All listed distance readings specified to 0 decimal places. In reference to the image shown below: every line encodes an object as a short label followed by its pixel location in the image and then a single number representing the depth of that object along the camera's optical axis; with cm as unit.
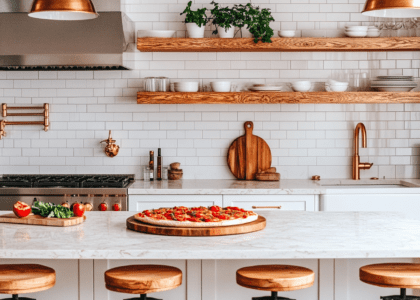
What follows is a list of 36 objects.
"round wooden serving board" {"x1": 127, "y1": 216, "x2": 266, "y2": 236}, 279
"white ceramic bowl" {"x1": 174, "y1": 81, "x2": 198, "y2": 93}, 514
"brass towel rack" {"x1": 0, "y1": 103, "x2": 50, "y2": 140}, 549
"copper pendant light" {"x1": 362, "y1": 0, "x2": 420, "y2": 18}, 292
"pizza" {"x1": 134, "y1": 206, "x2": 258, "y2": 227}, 286
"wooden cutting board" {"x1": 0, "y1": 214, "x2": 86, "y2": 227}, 309
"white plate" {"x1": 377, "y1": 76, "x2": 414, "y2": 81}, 518
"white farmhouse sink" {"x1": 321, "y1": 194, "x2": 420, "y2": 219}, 475
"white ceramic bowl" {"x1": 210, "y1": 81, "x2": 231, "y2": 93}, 514
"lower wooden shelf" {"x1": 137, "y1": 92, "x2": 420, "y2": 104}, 506
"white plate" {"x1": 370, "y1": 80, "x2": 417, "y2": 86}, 515
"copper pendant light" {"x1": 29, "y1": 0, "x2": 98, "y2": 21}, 305
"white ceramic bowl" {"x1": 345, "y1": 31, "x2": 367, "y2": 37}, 514
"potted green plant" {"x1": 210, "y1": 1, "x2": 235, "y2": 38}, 512
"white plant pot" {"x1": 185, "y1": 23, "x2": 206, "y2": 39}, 518
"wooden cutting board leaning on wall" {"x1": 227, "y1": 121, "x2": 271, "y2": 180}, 551
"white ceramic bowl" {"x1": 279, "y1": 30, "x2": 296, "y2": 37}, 516
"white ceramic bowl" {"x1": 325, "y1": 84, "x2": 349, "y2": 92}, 517
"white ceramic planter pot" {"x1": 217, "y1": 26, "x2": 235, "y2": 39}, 516
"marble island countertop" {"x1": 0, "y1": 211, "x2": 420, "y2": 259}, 246
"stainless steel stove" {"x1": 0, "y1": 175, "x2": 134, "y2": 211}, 476
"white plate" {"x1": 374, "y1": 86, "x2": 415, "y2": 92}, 516
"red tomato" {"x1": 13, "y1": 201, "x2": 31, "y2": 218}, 314
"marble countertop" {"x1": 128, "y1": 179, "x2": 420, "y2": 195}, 474
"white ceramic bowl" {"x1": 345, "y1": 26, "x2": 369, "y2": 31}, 512
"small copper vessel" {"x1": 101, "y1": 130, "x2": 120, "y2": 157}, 546
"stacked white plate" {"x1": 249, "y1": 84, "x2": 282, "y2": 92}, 514
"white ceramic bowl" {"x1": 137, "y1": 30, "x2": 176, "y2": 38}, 514
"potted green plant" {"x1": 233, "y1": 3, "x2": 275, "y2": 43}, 502
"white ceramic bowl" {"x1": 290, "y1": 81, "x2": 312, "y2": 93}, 516
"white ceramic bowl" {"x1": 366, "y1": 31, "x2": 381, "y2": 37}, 518
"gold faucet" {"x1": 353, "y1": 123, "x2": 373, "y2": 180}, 544
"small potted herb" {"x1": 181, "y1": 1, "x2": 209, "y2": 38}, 512
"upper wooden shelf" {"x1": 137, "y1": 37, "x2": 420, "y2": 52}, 506
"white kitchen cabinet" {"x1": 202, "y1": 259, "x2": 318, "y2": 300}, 293
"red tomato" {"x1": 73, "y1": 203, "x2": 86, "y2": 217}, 320
